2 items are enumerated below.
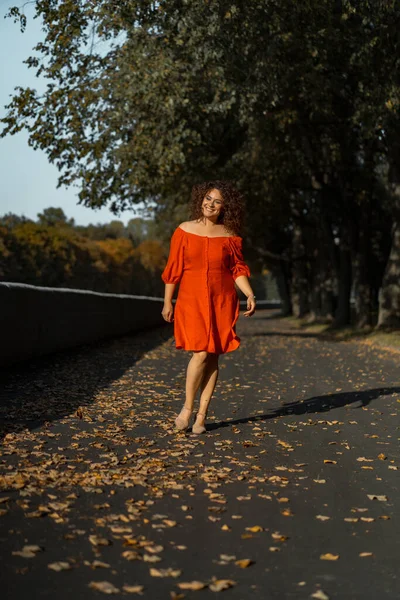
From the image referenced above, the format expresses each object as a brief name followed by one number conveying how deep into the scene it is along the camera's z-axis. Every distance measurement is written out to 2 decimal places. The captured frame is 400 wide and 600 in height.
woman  8.02
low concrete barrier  13.29
